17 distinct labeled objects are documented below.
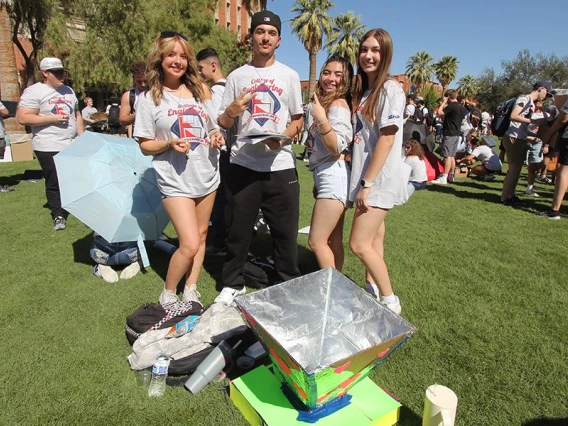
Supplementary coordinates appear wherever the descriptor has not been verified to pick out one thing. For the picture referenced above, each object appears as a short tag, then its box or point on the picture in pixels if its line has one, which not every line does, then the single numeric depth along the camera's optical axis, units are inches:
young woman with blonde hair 109.7
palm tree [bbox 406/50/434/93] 2044.8
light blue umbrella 131.7
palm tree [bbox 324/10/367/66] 1411.2
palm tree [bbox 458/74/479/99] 1750.9
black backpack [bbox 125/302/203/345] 104.2
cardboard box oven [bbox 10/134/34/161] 422.3
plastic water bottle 89.5
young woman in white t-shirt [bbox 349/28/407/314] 97.7
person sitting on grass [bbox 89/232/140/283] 146.7
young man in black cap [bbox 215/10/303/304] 109.1
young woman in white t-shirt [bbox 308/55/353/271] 105.0
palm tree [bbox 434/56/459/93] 2114.9
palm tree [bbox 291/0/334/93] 1283.2
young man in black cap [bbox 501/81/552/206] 255.8
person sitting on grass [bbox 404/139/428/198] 219.0
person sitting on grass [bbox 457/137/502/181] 378.3
